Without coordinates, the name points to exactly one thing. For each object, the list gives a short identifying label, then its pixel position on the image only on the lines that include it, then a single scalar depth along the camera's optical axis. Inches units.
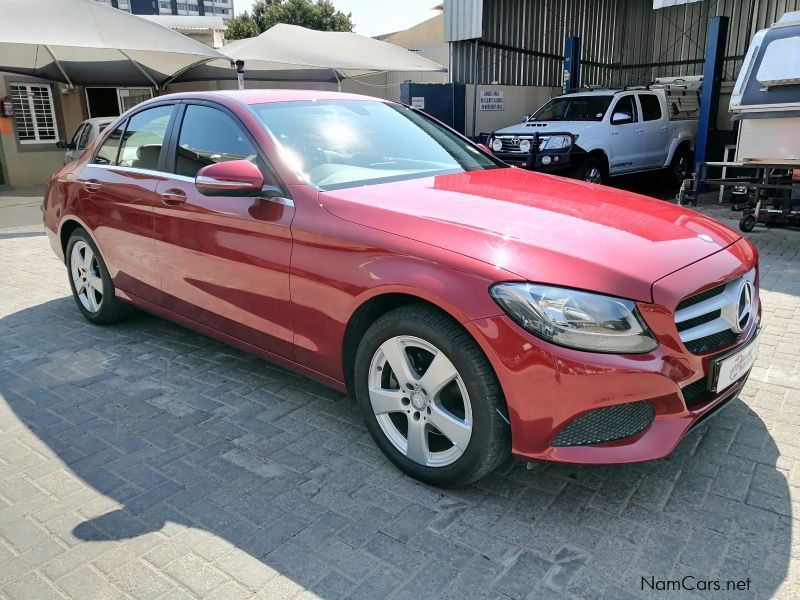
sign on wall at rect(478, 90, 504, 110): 599.2
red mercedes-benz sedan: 91.4
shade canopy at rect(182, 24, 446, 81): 556.7
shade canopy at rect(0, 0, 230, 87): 466.3
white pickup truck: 415.8
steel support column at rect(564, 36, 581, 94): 595.2
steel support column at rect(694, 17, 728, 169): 436.1
